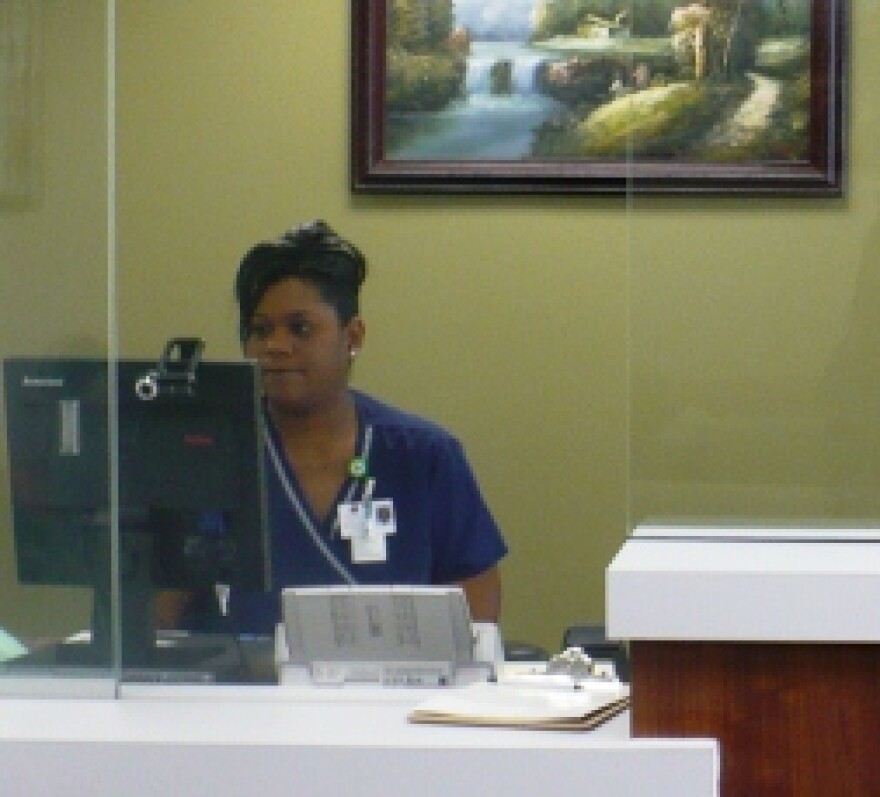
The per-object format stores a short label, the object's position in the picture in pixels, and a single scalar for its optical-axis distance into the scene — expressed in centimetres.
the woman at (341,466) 759
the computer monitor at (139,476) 396
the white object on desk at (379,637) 477
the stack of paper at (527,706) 352
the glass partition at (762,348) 534
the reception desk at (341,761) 325
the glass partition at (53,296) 396
